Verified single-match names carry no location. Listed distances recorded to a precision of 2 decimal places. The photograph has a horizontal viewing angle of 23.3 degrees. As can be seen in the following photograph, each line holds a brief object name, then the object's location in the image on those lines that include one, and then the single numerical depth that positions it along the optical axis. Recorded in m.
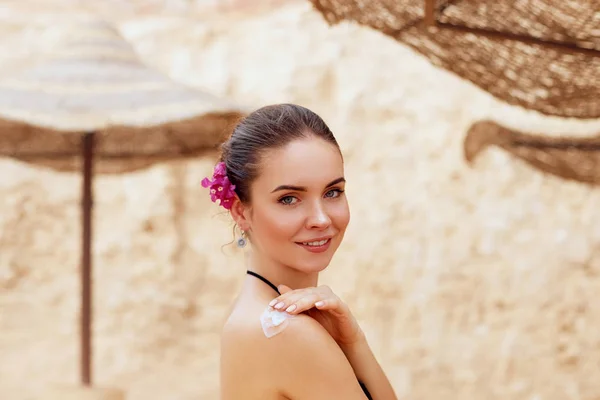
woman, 1.75
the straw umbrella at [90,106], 4.53
